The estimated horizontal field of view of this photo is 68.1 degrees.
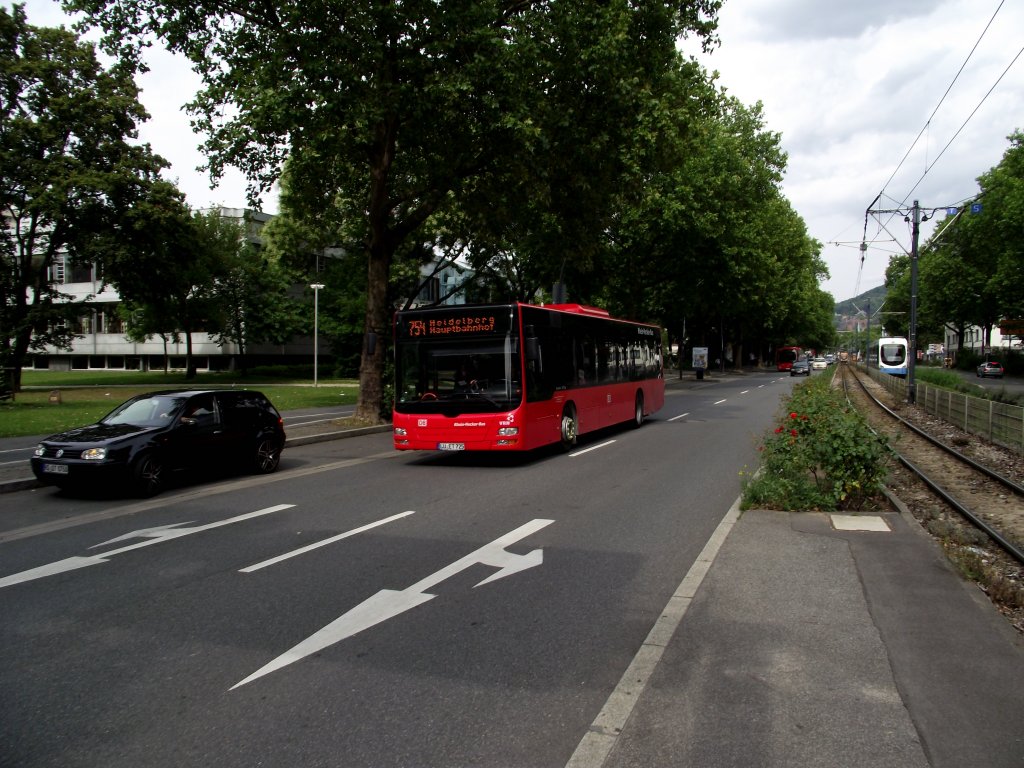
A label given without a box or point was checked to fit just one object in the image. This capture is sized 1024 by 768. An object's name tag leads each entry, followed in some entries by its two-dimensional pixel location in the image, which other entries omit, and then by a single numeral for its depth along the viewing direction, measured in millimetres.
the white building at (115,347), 59594
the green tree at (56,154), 30109
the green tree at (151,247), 31000
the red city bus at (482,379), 12875
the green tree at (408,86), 15500
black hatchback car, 9930
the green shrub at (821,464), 8656
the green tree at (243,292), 50531
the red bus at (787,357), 92500
